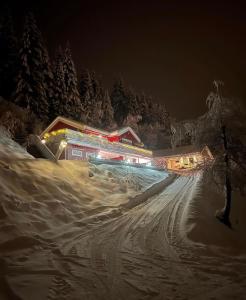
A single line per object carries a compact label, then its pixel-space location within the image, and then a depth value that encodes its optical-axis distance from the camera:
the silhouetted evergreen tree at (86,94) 46.69
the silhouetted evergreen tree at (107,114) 50.88
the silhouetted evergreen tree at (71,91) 41.72
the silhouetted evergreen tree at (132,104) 57.16
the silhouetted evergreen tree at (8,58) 35.69
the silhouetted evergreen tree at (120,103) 57.38
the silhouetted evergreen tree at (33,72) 34.00
